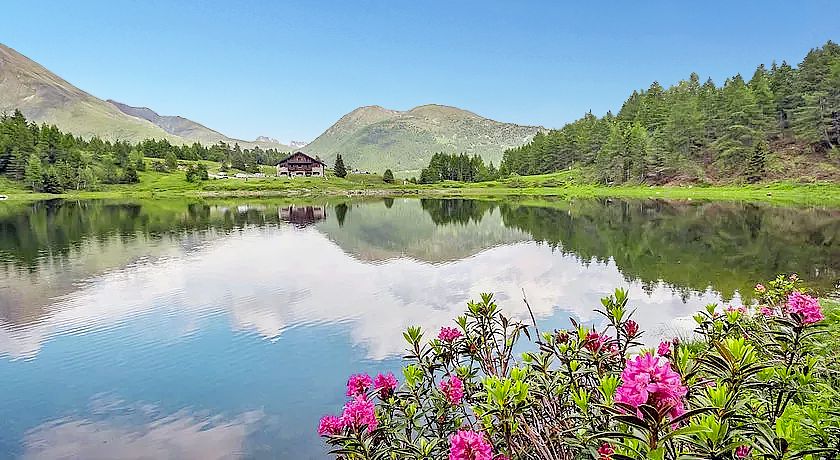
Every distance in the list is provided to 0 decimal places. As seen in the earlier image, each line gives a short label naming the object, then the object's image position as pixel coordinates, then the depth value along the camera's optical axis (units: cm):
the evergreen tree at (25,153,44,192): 11231
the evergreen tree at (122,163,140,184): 12825
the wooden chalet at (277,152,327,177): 14962
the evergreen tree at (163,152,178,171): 15438
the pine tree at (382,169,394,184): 14612
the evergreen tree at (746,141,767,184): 7194
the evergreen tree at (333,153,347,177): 14612
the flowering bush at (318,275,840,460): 219
